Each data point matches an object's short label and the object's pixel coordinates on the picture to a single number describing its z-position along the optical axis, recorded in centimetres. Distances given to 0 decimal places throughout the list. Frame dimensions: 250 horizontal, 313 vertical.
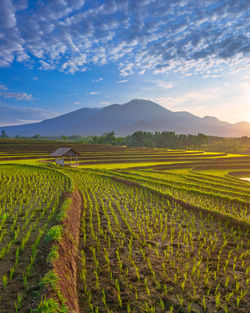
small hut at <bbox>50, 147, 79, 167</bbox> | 2964
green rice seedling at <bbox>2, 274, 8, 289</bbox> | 418
